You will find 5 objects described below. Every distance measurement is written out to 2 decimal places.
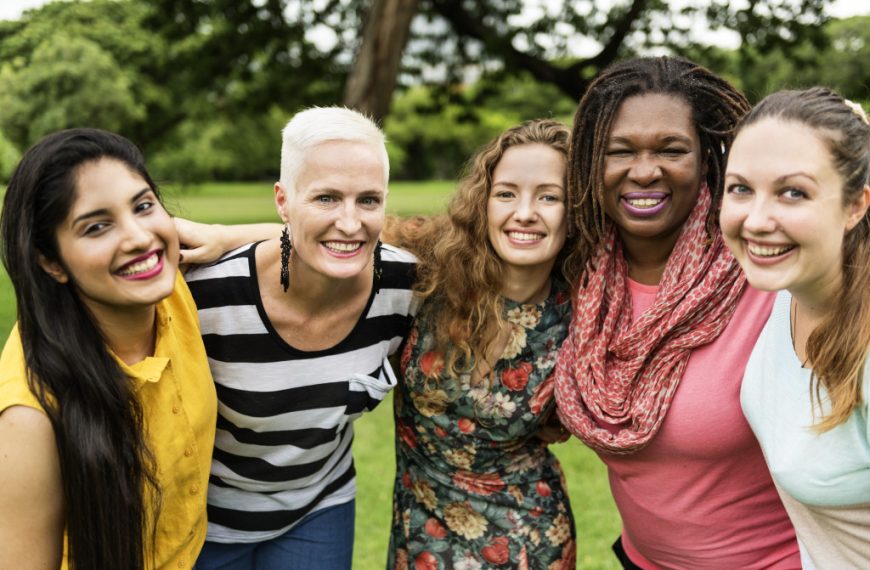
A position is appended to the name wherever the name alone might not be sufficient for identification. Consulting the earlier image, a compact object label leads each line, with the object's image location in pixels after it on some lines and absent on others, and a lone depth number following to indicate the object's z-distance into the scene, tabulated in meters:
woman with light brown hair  2.03
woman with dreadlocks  2.55
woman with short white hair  2.69
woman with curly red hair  2.93
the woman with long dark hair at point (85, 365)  2.08
